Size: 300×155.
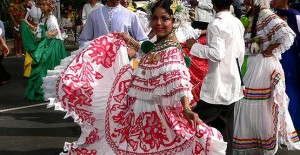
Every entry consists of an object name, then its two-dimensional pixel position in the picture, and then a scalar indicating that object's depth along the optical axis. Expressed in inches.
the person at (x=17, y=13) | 634.2
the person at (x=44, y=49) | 397.7
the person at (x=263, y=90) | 249.9
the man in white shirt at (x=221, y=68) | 205.8
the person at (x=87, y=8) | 509.0
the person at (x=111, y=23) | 251.1
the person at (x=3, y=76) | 479.4
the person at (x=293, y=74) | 293.1
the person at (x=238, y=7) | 586.2
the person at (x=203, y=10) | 415.8
